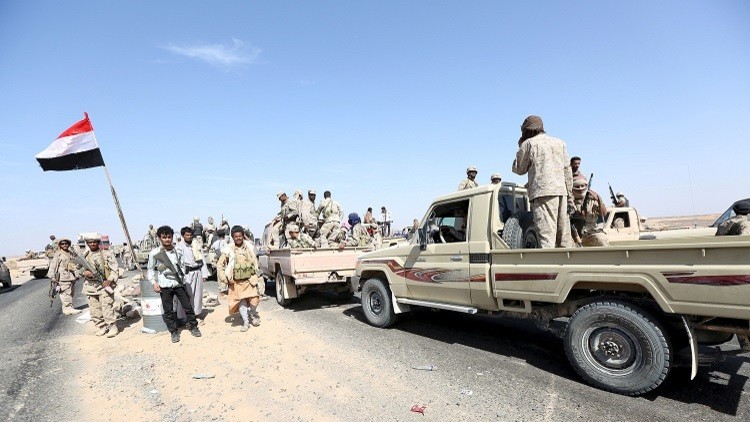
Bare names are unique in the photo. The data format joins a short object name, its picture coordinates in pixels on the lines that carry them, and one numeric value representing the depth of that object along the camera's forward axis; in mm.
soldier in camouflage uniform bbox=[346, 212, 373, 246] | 12492
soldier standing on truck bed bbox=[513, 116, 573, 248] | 4371
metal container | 6422
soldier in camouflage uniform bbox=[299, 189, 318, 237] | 10828
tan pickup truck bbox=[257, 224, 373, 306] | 7387
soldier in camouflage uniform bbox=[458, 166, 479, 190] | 8133
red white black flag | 6953
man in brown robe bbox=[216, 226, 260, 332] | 6434
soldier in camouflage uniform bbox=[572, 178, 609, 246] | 5285
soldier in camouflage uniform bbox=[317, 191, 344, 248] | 11383
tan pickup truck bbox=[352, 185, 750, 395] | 3002
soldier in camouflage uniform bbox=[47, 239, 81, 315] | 8938
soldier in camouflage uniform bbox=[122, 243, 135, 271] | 22878
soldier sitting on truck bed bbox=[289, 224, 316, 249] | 9880
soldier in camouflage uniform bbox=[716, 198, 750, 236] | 5445
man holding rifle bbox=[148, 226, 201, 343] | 6004
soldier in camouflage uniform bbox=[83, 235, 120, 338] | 6555
